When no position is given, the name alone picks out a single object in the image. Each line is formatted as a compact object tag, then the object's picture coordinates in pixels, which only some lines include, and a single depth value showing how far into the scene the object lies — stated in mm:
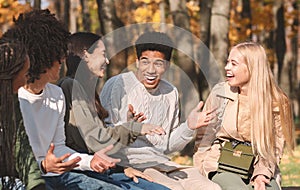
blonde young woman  5023
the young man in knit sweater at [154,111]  5082
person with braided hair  3588
